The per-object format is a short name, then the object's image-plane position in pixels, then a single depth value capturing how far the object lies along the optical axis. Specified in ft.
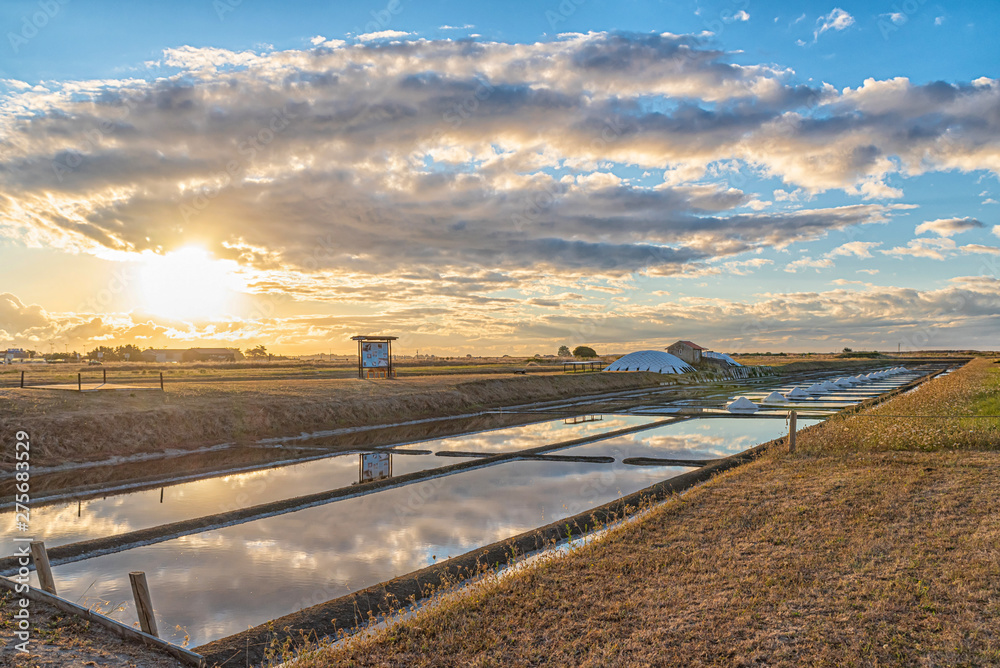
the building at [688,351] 300.20
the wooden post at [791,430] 56.59
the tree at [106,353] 447.01
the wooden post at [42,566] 23.48
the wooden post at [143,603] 20.31
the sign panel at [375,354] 145.28
